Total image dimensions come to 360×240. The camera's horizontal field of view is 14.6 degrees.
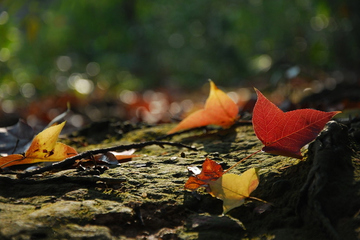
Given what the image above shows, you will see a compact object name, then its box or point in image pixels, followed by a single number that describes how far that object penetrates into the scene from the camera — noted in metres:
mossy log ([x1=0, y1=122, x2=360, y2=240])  0.87
